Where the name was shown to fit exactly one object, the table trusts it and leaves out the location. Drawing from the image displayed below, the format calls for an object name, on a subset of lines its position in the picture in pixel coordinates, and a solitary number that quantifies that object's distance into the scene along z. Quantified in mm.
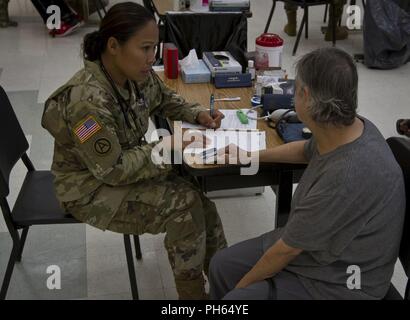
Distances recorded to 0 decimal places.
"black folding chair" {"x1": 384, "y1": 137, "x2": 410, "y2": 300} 1447
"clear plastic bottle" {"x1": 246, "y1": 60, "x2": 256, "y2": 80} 2417
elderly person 1295
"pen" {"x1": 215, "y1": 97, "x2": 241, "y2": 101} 2221
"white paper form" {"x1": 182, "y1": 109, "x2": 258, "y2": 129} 1972
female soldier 1665
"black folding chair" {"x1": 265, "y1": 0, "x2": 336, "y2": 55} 4684
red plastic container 2410
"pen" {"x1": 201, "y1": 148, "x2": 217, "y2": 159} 1719
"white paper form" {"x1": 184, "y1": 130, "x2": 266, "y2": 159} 1755
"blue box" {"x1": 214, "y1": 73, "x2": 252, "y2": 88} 2328
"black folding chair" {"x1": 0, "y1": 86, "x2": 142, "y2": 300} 1881
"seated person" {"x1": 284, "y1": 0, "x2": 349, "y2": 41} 5173
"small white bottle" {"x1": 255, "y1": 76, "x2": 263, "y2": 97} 2227
